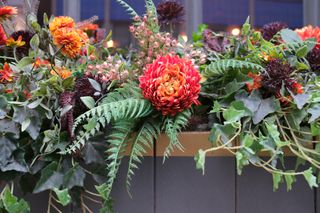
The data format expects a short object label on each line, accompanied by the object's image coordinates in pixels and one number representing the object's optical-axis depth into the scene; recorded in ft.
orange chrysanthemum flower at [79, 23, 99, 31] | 7.23
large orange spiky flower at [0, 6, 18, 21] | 6.06
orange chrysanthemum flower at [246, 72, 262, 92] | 5.37
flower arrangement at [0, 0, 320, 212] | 5.18
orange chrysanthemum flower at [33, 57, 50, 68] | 5.86
